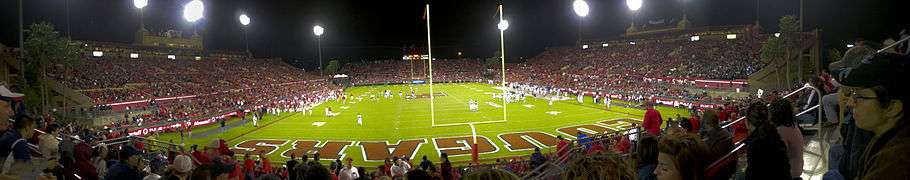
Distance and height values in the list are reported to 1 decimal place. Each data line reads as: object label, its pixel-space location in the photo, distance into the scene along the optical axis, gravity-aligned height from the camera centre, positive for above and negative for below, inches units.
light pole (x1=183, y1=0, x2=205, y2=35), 2591.0 +434.9
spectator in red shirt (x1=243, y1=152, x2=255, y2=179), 427.2 -67.7
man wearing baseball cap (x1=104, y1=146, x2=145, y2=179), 217.2 -34.4
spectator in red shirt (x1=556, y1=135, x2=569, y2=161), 479.6 -67.4
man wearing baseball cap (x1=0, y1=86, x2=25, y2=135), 182.4 -3.8
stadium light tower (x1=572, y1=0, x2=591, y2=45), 2703.7 +435.2
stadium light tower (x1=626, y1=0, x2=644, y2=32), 2449.3 +405.0
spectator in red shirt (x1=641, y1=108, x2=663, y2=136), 398.6 -31.7
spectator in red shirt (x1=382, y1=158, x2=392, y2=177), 500.0 -85.2
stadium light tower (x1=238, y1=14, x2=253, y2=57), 3039.4 +450.6
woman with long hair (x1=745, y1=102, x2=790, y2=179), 120.2 -19.0
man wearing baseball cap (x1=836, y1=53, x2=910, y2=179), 68.3 -5.1
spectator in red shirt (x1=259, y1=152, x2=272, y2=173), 518.4 -82.8
